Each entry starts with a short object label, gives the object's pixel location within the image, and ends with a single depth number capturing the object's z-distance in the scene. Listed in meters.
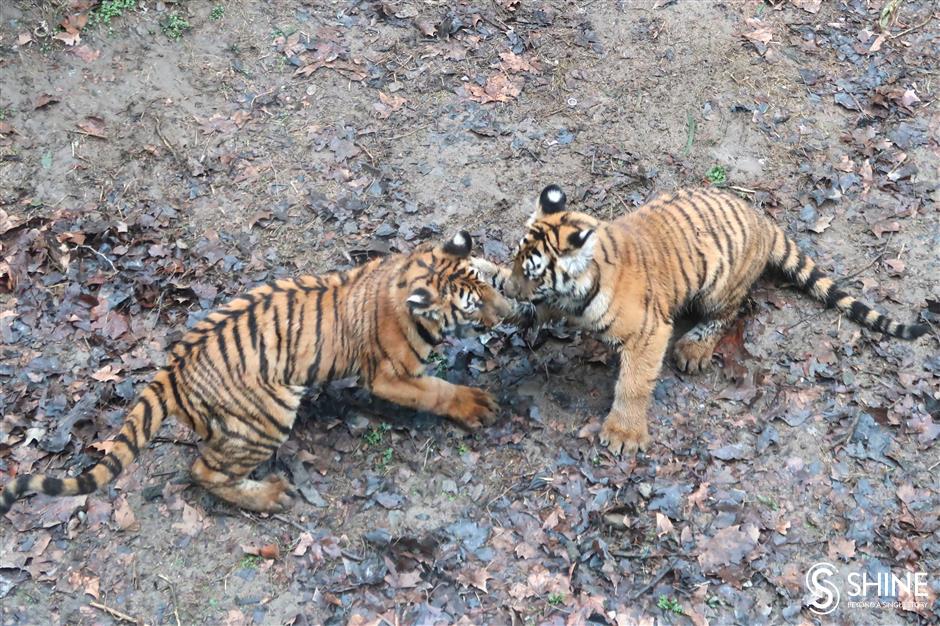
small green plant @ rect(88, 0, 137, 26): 7.82
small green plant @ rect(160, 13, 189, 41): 7.90
